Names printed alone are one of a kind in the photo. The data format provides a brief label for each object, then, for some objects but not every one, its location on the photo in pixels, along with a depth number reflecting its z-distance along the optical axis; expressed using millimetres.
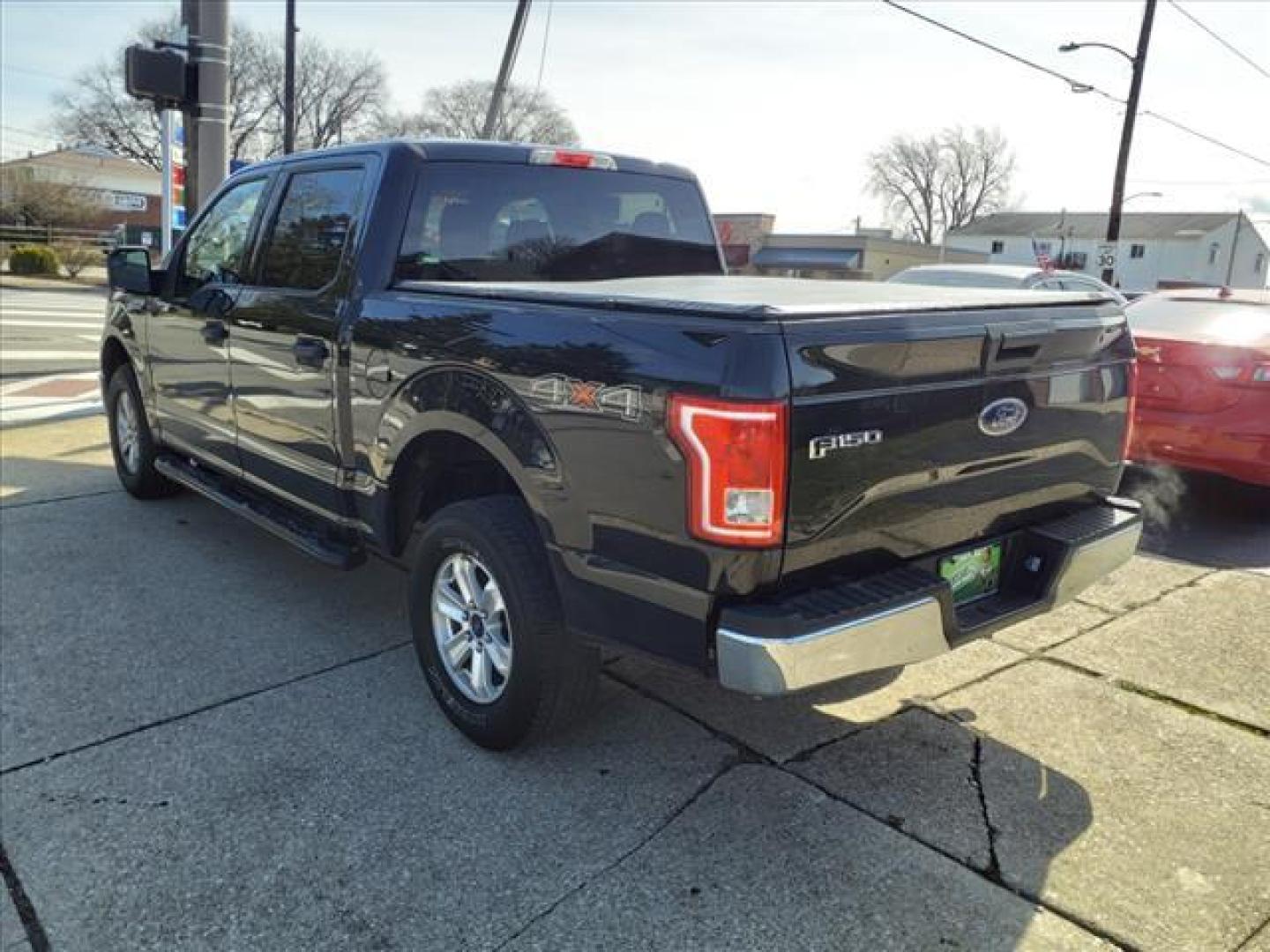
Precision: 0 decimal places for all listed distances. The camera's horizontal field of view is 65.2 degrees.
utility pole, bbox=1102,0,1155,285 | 20656
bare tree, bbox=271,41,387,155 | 62344
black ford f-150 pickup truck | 2447
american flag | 18994
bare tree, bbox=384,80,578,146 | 59594
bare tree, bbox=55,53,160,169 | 58781
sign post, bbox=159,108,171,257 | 8258
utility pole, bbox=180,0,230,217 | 7965
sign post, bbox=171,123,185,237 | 8680
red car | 5949
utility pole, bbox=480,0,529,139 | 12609
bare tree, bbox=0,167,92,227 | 38156
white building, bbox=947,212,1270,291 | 75500
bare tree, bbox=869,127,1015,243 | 89000
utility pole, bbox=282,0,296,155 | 23219
